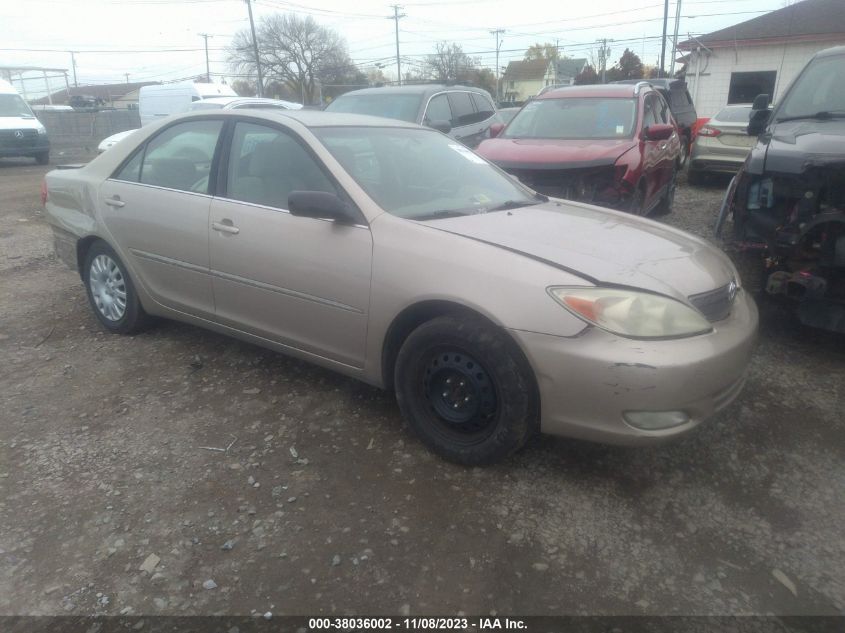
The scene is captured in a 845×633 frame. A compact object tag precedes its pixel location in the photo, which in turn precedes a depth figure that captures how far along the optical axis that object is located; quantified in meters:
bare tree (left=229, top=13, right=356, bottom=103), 57.53
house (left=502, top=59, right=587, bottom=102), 76.00
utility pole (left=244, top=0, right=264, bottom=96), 37.36
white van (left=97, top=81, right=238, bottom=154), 16.62
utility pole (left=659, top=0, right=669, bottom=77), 33.25
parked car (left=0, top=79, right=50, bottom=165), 16.30
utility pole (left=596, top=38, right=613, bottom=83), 53.24
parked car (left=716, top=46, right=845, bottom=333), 3.80
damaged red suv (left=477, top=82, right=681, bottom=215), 6.05
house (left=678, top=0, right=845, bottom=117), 22.34
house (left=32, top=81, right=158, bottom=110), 66.88
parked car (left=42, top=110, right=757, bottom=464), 2.57
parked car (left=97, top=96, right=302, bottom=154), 11.36
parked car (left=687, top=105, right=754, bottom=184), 9.85
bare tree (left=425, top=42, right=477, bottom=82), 63.28
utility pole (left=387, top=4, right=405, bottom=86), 60.28
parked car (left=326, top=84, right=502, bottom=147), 8.65
